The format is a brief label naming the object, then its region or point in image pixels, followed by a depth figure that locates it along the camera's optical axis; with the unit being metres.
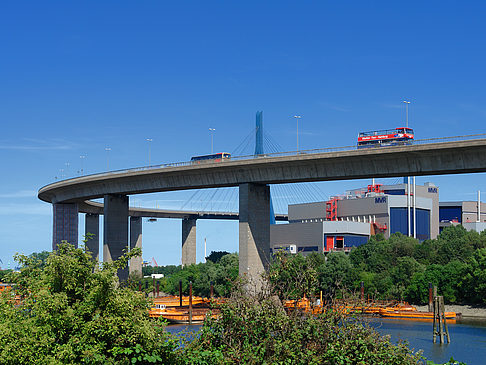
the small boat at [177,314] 84.17
